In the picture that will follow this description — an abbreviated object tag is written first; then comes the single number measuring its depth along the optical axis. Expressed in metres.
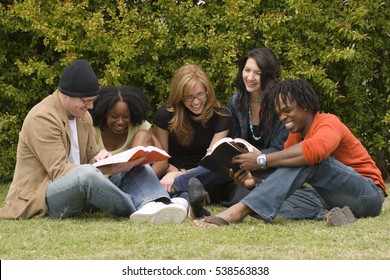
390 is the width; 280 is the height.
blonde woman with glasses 16.95
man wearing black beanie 14.40
